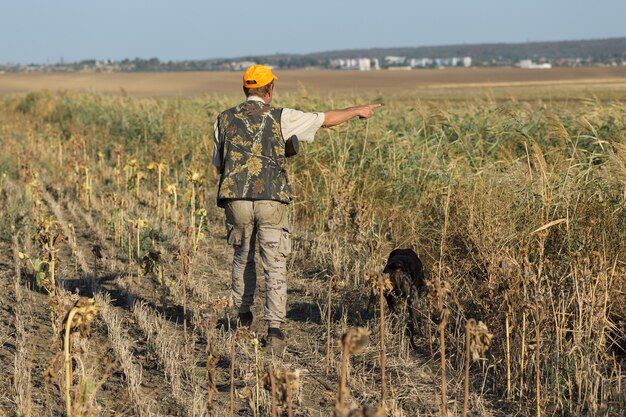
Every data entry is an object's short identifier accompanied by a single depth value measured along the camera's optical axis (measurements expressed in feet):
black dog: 39.08
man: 35.88
